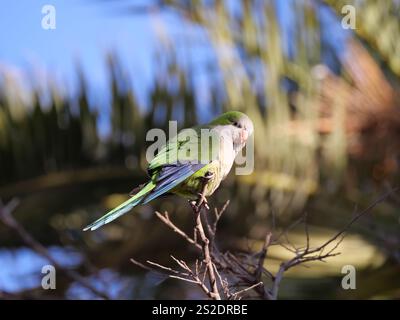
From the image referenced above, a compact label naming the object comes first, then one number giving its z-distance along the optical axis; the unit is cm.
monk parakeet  359
